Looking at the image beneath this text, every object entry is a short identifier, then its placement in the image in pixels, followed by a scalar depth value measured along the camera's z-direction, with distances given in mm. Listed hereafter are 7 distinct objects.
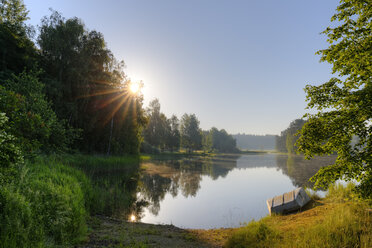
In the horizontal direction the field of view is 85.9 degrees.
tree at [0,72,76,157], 8724
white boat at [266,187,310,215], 8653
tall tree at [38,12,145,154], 21375
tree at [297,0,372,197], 4598
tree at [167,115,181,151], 62406
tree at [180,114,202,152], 75562
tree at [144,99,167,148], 61156
